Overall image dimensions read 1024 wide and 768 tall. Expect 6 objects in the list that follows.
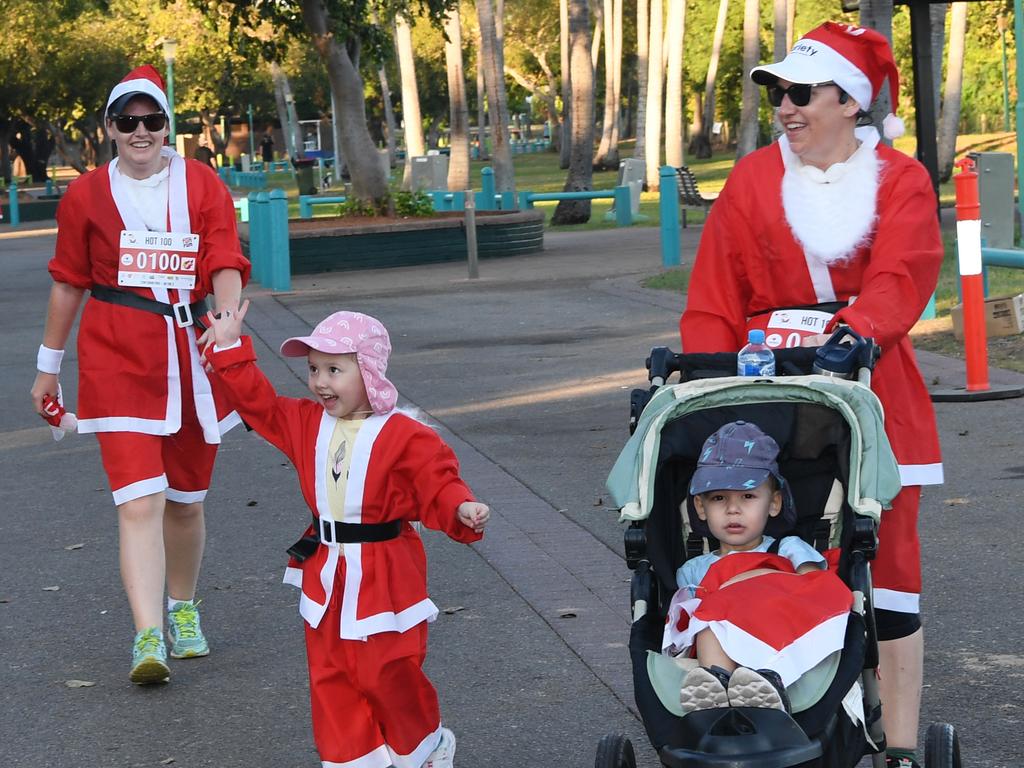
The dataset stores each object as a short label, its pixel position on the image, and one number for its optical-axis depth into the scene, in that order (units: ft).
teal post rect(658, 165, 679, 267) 68.39
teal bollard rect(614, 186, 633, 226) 102.63
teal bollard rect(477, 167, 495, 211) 106.63
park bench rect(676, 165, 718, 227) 92.84
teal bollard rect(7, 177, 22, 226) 147.19
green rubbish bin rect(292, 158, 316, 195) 162.40
